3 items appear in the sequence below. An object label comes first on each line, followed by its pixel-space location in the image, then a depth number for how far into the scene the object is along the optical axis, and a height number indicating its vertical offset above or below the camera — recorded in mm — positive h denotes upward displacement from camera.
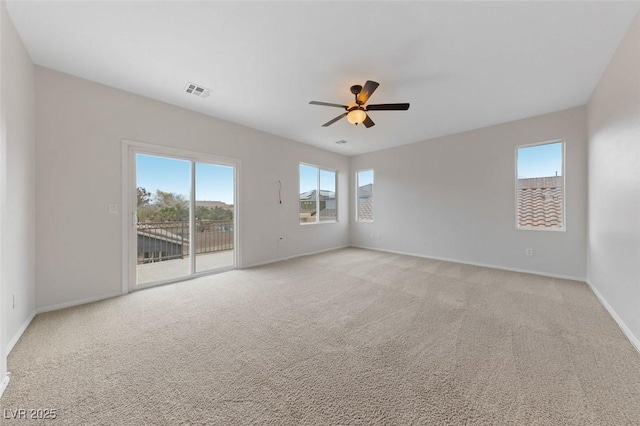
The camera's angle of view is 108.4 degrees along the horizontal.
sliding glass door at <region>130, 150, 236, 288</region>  3404 -26
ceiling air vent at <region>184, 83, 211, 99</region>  3053 +1686
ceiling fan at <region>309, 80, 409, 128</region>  2710 +1316
